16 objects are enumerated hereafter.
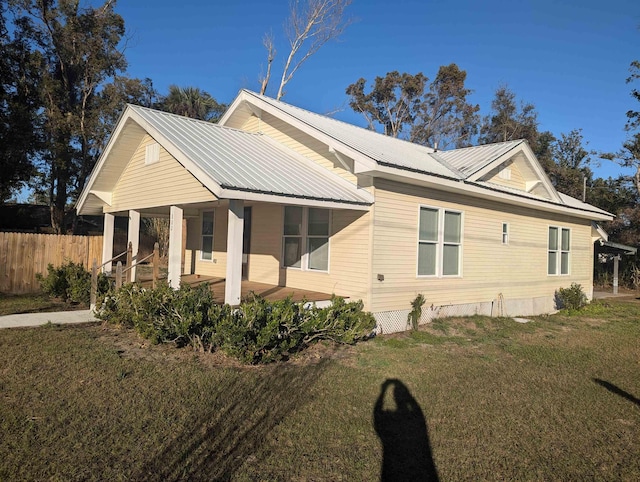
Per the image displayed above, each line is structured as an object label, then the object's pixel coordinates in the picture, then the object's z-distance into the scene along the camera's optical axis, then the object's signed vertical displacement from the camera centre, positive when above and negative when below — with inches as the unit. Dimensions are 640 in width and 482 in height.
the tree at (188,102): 1179.3 +372.1
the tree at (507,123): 1552.7 +457.6
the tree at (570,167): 1333.7 +306.8
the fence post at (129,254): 423.3 -13.1
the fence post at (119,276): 396.2 -31.8
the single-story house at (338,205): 349.4 +37.9
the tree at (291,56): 904.3 +395.4
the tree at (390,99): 1502.2 +510.7
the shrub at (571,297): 601.0 -50.3
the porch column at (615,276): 888.3 -29.2
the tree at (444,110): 1510.8 +483.1
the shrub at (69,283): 470.9 -48.5
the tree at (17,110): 776.9 +218.6
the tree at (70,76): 930.7 +351.1
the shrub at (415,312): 400.2 -52.3
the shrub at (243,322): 268.8 -49.4
